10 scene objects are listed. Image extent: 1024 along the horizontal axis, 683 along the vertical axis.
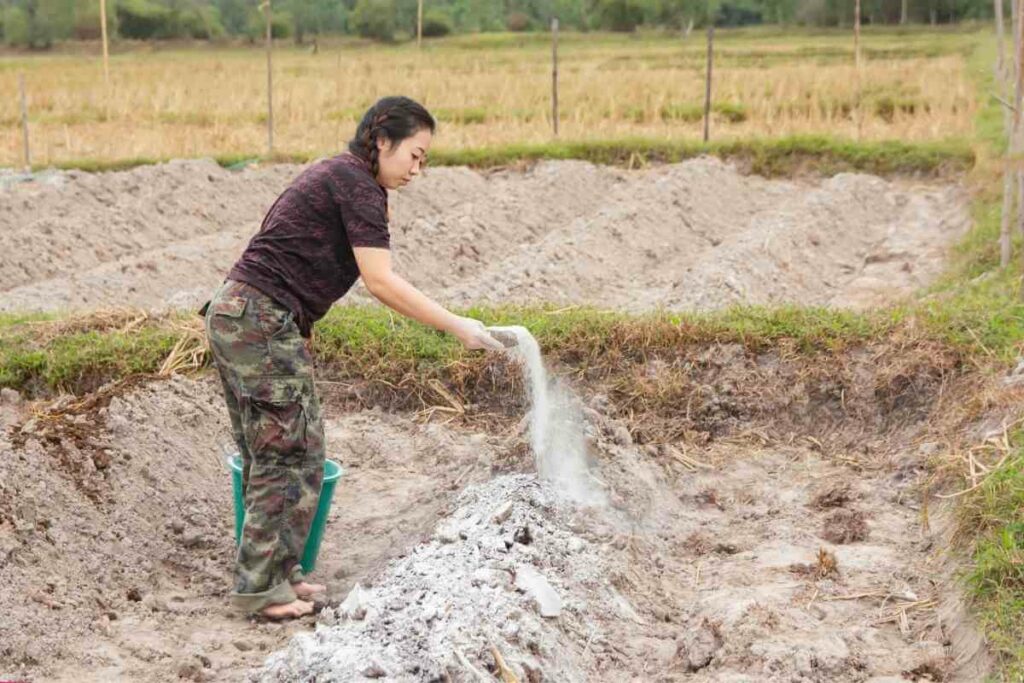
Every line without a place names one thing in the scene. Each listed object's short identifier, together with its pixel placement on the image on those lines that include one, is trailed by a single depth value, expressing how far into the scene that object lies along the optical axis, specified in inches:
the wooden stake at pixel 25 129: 552.4
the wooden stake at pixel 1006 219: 310.3
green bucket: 170.6
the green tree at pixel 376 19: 1748.3
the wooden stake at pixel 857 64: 633.0
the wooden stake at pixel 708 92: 586.2
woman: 154.0
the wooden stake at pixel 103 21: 688.6
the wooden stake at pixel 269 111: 597.4
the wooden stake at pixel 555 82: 615.8
